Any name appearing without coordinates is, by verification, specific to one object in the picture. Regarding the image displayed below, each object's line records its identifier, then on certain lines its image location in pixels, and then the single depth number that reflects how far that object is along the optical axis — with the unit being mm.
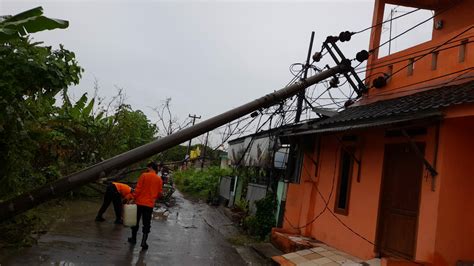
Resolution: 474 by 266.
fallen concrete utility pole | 6594
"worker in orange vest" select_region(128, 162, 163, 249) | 10078
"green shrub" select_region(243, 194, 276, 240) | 12773
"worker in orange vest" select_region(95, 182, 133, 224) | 12938
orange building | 7117
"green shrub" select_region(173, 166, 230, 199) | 27112
